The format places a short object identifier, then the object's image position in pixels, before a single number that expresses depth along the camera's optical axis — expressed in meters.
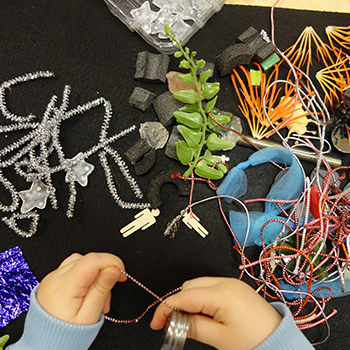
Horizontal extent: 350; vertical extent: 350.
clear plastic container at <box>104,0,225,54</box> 0.41
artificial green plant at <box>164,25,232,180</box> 0.37
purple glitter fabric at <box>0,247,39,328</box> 0.39
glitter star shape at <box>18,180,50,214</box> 0.39
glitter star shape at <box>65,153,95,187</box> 0.40
